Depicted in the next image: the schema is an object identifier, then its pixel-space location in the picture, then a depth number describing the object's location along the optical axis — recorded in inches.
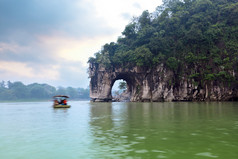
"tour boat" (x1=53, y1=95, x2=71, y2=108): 926.4
